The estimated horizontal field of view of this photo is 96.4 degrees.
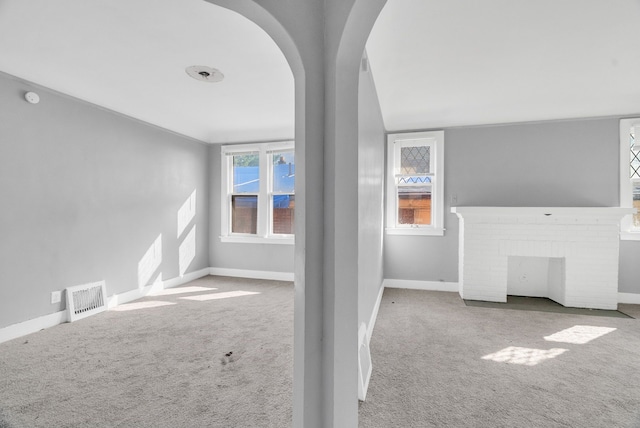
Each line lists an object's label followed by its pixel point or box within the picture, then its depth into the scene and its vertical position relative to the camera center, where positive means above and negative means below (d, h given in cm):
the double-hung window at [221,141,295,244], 489 +30
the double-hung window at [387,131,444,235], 426 +40
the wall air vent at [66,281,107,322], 302 -101
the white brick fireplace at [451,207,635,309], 345 -47
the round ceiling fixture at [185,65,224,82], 258 +129
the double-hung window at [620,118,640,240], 366 +50
